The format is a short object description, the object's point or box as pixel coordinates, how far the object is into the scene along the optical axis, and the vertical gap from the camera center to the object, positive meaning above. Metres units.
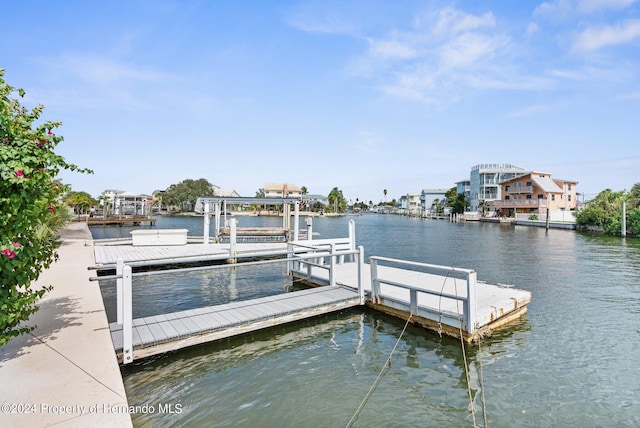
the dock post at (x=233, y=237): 15.05 -1.15
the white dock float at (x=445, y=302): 6.46 -1.94
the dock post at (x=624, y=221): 35.91 -0.78
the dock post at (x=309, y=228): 16.14 -0.79
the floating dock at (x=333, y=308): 5.48 -2.00
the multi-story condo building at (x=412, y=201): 149.41 +4.94
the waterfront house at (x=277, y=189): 122.62 +8.05
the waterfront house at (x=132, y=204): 70.84 +1.44
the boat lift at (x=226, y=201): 19.13 +0.51
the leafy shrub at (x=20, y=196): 3.63 +0.16
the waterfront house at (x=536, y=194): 61.47 +3.54
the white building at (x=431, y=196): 127.34 +6.09
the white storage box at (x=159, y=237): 17.84 -1.38
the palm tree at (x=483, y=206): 75.19 +1.38
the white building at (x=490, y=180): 77.56 +7.46
